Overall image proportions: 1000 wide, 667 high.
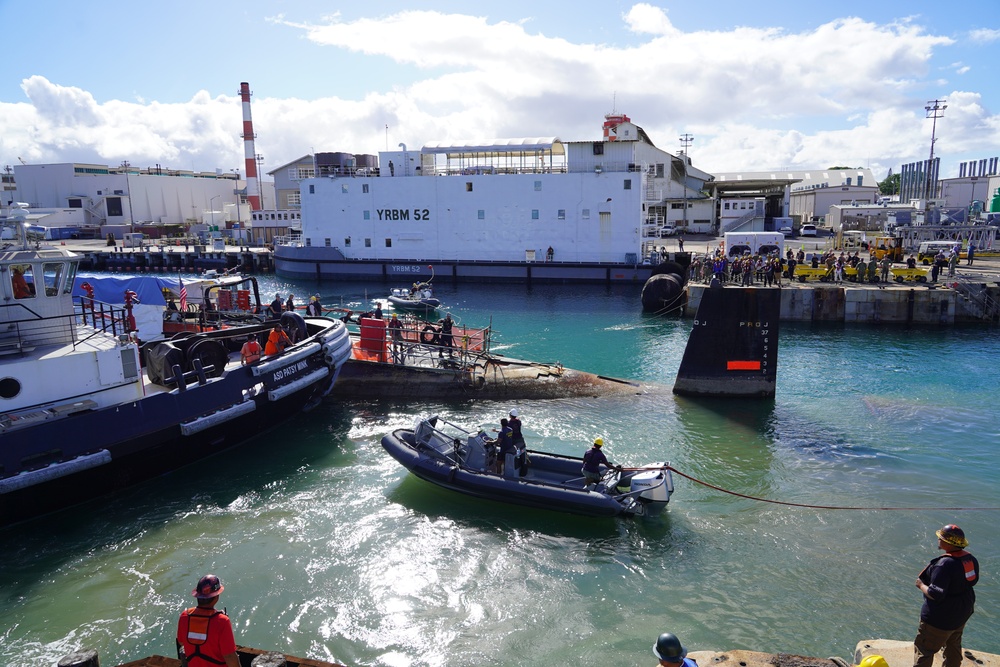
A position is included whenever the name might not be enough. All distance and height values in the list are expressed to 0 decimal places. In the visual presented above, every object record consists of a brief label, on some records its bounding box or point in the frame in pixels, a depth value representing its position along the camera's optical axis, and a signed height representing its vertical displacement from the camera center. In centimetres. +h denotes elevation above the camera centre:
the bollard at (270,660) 533 -352
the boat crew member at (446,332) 1934 -277
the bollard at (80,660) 510 -333
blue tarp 2045 -144
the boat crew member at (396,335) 1885 -288
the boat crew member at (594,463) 1104 -389
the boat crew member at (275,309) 1900 -209
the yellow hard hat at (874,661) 461 -308
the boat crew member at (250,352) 1472 -253
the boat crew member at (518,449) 1149 -378
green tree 10541 +844
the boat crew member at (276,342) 1538 -242
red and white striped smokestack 6588 +1126
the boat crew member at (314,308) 2084 -215
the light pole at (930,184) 7100 +584
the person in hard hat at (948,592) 531 -300
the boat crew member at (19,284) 1205 -73
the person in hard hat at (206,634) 495 -303
